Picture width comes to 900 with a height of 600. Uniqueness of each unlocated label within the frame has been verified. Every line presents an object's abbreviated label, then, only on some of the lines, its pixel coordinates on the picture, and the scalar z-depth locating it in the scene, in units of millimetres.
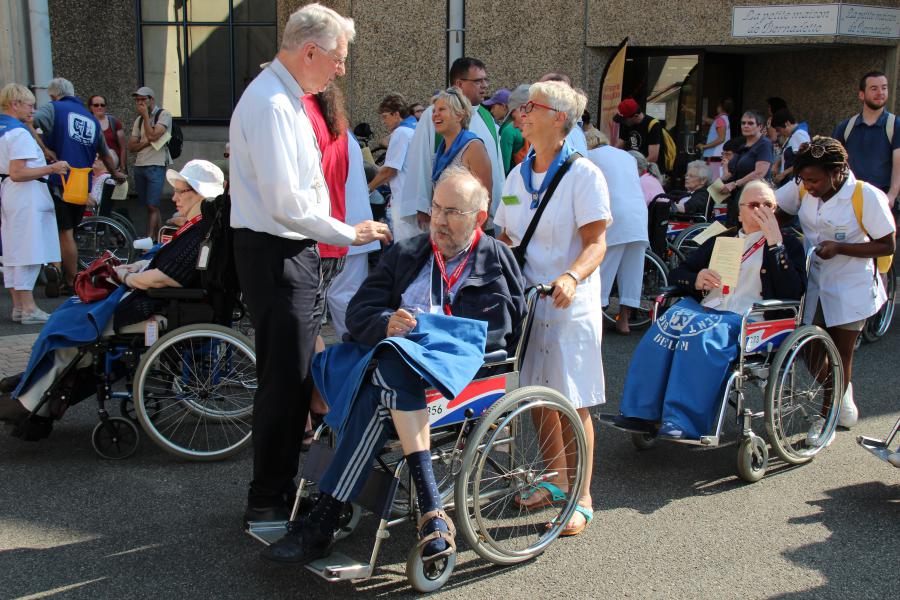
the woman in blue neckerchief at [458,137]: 5613
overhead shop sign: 11805
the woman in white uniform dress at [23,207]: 6934
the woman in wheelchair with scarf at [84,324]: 4363
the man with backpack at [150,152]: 10578
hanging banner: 11273
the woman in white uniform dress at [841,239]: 4758
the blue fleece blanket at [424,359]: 3105
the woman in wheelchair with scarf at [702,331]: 4223
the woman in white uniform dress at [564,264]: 3701
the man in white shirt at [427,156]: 5867
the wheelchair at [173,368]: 4391
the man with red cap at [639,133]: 10578
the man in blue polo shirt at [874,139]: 6926
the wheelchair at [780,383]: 4277
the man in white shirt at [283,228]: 3295
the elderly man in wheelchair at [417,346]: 3152
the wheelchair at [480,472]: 3215
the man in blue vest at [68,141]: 8195
